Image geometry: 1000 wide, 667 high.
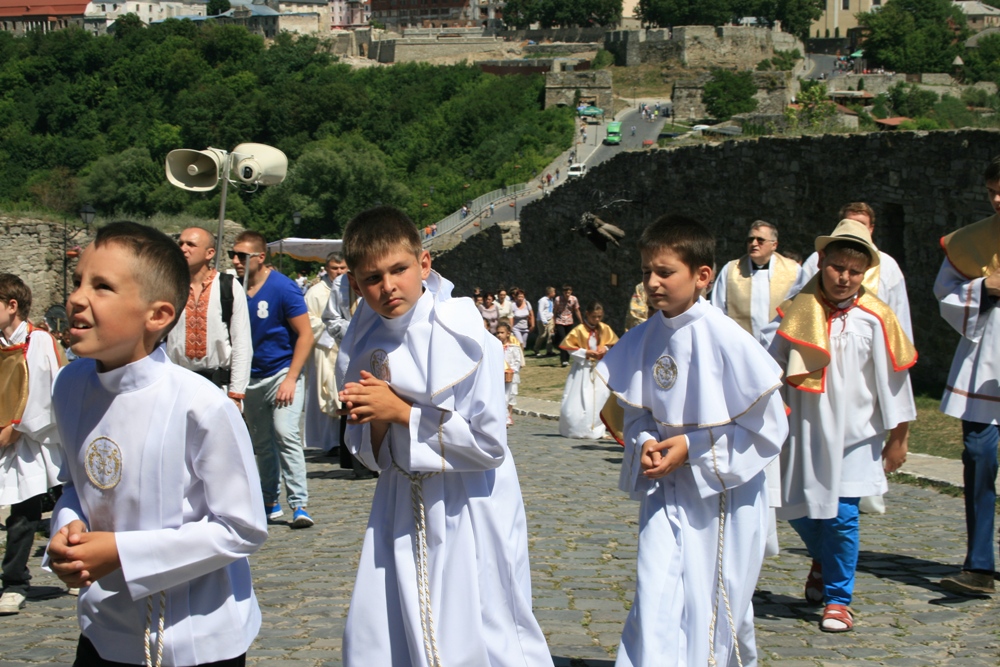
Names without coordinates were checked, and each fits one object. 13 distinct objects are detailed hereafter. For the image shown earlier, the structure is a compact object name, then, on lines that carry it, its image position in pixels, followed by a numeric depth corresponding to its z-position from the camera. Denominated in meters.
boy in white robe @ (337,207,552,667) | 3.25
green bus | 64.55
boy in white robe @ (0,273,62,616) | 5.41
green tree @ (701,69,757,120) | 64.44
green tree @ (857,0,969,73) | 85.81
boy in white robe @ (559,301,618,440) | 11.88
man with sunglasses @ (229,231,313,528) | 7.01
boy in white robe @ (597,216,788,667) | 3.80
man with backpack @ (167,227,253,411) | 6.23
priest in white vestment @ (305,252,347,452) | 9.42
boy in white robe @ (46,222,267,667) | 2.58
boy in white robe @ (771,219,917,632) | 4.85
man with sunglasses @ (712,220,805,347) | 7.73
